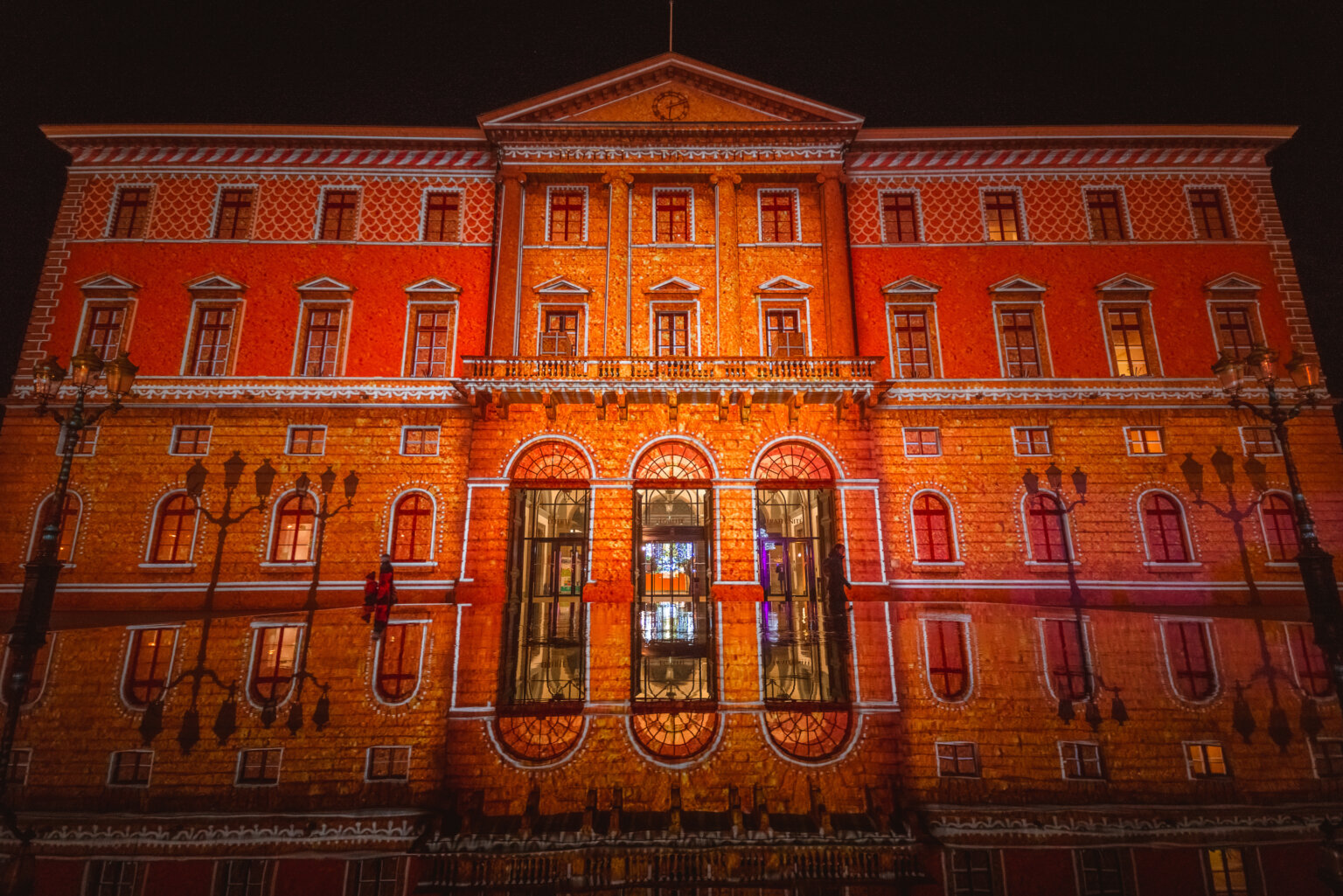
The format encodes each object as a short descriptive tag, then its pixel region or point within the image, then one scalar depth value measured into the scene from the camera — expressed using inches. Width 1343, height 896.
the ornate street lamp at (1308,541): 409.1
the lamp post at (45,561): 399.2
